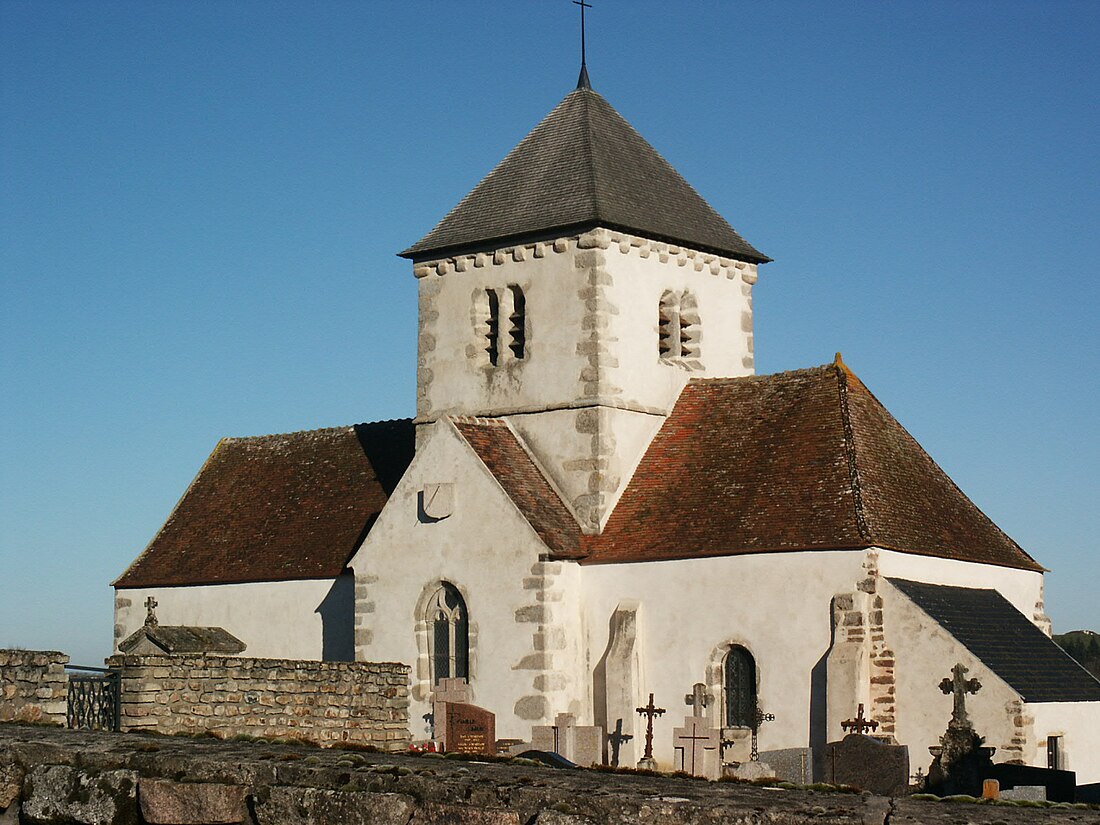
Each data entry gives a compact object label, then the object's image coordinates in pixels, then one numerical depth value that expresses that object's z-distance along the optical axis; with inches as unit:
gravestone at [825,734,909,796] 745.6
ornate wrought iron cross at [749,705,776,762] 984.9
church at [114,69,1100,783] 964.6
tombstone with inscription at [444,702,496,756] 952.9
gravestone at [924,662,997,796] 851.4
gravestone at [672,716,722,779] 911.7
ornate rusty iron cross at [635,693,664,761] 1001.5
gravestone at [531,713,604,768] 951.0
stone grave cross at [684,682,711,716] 1006.4
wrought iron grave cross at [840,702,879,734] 908.0
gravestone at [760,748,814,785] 855.7
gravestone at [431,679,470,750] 1008.9
